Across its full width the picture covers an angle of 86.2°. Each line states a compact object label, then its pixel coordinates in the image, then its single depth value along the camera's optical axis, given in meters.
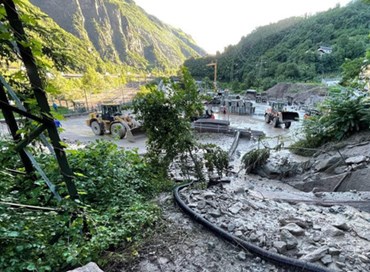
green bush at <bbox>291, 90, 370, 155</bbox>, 6.38
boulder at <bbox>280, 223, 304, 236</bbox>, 2.29
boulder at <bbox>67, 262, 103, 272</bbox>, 1.38
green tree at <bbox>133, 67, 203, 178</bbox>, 3.96
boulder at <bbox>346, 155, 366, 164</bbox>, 4.96
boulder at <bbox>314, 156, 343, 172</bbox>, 5.54
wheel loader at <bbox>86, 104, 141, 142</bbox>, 10.79
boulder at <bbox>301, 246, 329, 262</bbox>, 1.93
